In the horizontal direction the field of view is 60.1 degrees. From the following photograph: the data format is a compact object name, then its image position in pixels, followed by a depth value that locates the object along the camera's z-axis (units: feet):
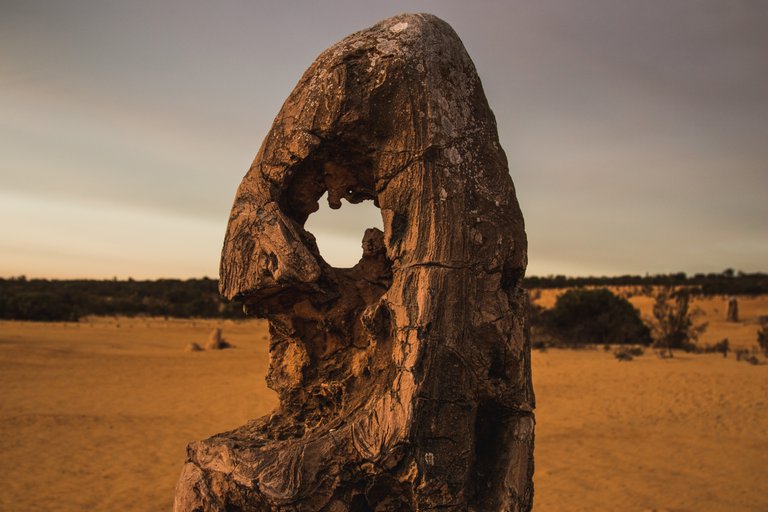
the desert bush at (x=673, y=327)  76.64
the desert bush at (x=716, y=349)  70.47
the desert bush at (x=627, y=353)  61.05
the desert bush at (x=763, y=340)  71.08
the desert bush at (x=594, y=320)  82.64
